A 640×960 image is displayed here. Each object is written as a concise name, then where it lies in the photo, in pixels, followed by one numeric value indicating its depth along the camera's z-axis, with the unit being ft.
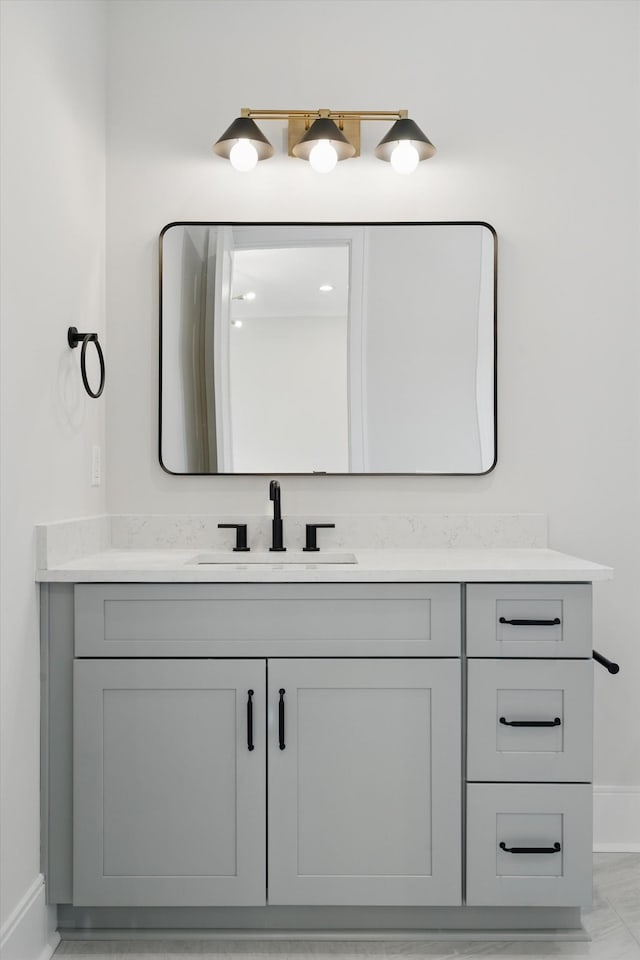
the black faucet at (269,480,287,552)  7.67
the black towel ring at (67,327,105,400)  6.84
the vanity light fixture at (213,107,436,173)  7.59
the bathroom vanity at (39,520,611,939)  6.26
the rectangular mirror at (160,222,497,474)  8.07
